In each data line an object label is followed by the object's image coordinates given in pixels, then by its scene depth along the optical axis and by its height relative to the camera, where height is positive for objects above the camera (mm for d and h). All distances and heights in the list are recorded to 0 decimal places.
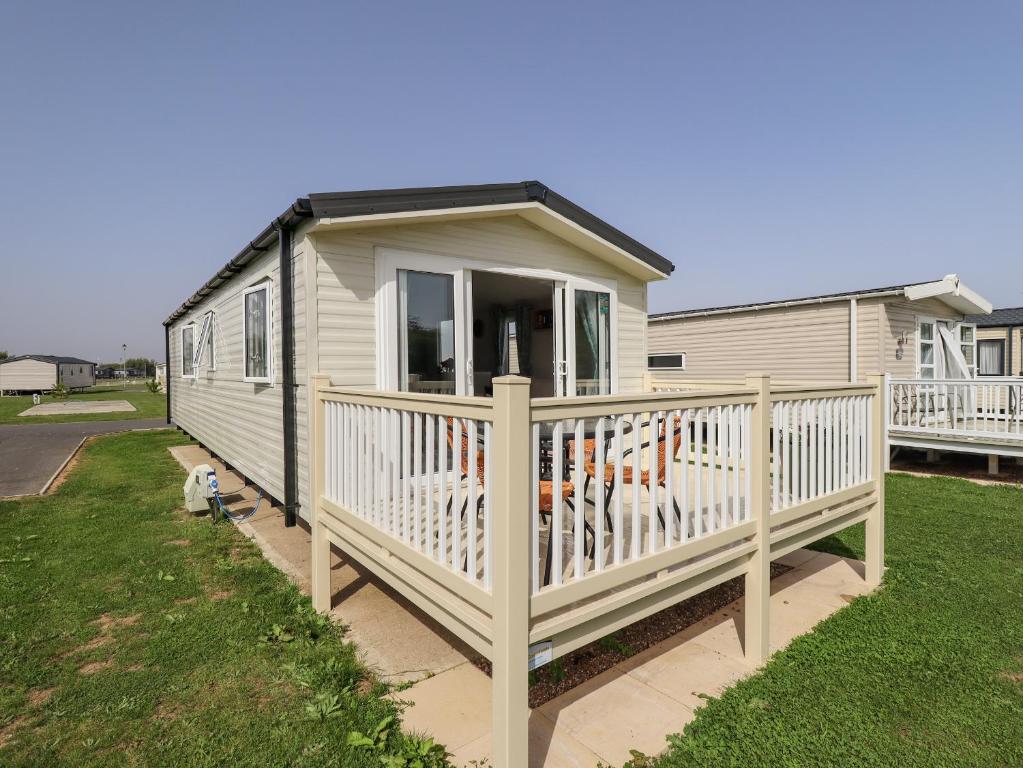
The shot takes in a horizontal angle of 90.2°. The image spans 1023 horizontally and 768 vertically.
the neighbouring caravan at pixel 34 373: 34844 +301
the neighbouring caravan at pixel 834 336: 9344 +685
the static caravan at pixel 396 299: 4207 +732
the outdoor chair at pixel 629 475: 3102 -714
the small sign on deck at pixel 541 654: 1869 -1047
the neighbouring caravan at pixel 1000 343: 16094 +810
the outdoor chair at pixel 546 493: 2416 -656
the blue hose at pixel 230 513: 5020 -1419
